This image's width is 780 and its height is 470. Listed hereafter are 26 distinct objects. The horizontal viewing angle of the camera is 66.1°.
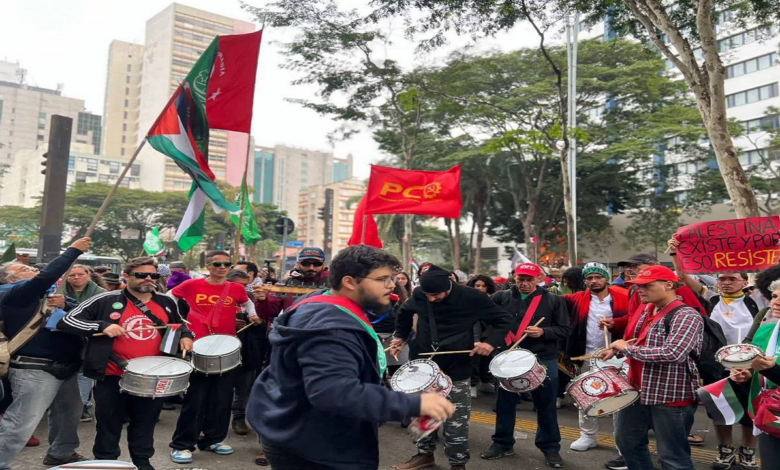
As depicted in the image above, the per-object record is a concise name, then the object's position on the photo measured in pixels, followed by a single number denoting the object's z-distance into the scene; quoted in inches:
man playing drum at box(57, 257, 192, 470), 185.2
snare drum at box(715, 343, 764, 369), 141.0
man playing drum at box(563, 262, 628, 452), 271.0
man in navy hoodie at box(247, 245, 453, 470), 94.3
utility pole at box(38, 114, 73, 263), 339.0
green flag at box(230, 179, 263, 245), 567.5
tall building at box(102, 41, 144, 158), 4023.1
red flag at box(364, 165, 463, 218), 416.2
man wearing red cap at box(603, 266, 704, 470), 161.6
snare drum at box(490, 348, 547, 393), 211.6
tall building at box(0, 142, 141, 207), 3161.9
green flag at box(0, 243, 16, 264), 329.7
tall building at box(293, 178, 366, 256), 4333.2
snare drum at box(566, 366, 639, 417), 171.0
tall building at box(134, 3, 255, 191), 3882.9
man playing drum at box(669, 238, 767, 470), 217.3
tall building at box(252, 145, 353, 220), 5482.3
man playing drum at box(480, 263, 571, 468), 227.6
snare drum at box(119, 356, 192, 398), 183.2
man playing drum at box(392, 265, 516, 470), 215.9
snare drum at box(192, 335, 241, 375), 217.5
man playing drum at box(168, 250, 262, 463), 221.8
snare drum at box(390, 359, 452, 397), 179.1
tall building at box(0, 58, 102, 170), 3823.8
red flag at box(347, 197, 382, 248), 450.3
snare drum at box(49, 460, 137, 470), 103.9
